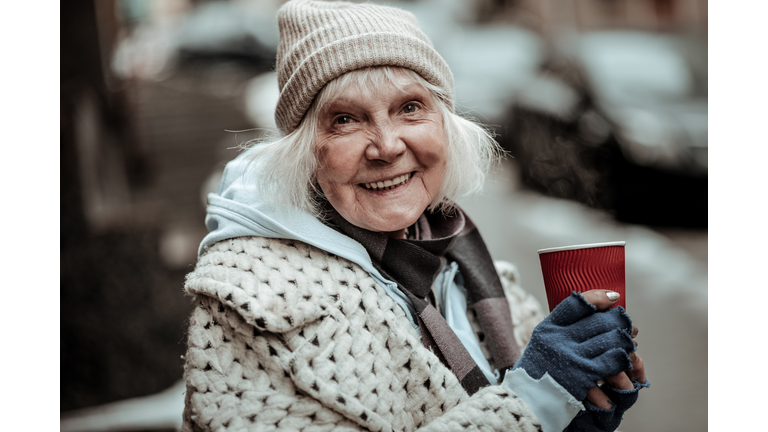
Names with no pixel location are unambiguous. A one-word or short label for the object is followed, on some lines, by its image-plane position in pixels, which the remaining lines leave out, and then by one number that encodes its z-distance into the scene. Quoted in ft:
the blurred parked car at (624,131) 16.16
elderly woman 4.85
